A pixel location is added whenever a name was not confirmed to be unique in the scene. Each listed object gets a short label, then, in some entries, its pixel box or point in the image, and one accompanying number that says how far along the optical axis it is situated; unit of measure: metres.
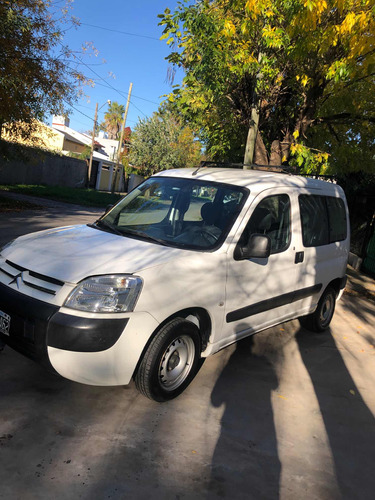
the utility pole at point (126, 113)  33.39
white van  2.83
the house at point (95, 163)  39.32
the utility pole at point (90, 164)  34.17
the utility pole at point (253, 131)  8.12
